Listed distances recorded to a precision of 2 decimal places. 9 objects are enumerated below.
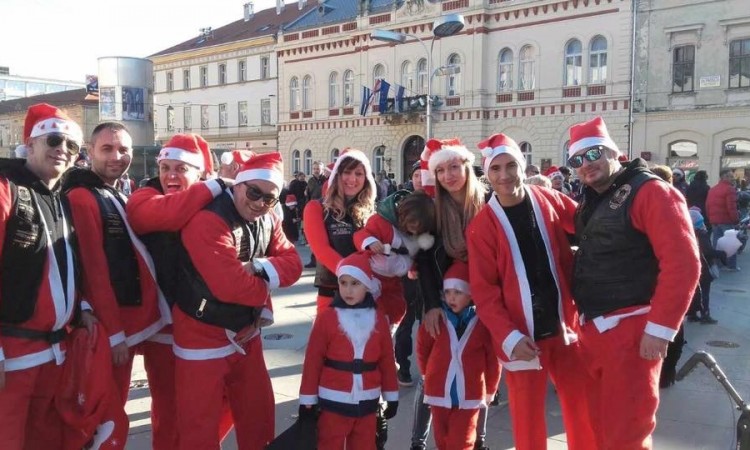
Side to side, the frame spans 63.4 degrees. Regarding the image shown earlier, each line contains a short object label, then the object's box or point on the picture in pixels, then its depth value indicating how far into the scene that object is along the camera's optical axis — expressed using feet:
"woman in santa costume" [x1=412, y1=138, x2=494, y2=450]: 11.12
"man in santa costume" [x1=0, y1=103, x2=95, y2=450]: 8.28
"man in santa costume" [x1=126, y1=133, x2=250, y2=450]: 10.00
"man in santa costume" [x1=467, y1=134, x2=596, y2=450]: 10.06
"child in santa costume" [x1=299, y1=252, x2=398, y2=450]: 10.51
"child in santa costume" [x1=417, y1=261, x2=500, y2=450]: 10.77
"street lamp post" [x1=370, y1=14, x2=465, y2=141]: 64.00
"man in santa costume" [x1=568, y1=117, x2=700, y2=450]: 8.77
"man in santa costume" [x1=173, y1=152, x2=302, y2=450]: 9.79
